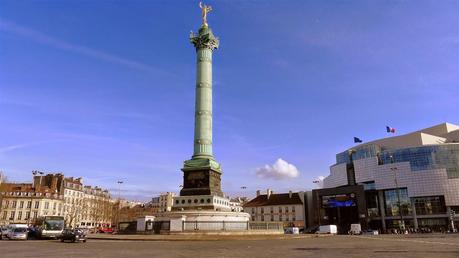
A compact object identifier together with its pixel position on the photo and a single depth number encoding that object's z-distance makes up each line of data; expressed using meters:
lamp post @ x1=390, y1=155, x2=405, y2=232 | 82.28
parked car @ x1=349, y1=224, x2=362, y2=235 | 66.75
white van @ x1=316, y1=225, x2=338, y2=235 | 65.88
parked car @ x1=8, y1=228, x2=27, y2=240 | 34.22
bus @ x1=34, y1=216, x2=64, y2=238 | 35.41
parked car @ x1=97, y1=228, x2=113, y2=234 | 64.44
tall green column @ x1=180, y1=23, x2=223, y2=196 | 44.09
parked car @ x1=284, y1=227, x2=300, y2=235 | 60.17
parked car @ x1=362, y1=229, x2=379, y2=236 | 63.89
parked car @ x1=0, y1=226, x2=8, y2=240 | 37.11
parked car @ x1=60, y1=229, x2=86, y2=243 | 28.77
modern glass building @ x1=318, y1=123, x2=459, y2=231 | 82.44
